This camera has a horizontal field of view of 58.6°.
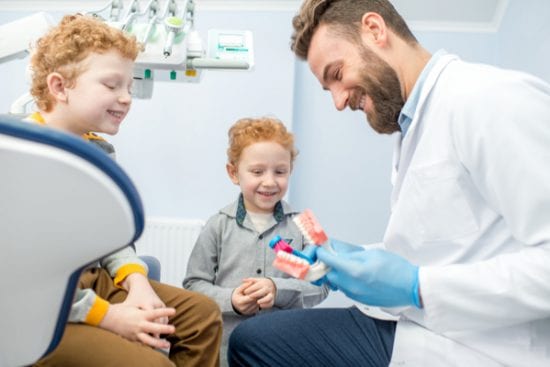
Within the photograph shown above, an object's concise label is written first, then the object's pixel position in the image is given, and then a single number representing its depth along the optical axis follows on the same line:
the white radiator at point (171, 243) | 2.82
